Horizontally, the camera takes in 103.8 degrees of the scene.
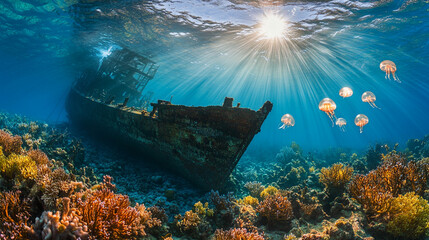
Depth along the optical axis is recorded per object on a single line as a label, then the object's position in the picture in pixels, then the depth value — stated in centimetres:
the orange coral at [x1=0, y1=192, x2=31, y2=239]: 232
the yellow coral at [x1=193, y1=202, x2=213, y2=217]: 480
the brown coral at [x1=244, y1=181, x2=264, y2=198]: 809
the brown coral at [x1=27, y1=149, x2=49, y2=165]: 479
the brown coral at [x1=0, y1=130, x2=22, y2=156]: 549
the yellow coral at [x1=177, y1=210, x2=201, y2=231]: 416
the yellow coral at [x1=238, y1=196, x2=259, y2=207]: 677
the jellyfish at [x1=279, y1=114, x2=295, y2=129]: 1068
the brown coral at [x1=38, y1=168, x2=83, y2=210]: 305
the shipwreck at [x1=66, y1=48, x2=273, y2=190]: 582
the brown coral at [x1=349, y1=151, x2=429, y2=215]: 438
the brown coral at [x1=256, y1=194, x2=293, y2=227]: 482
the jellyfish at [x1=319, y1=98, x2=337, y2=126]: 815
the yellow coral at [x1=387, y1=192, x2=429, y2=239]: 332
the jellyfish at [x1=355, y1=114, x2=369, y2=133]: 977
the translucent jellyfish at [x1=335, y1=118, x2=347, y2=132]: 1165
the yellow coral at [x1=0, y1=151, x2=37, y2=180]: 372
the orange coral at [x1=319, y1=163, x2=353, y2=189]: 596
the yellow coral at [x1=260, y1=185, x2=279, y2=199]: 745
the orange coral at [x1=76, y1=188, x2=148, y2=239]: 269
